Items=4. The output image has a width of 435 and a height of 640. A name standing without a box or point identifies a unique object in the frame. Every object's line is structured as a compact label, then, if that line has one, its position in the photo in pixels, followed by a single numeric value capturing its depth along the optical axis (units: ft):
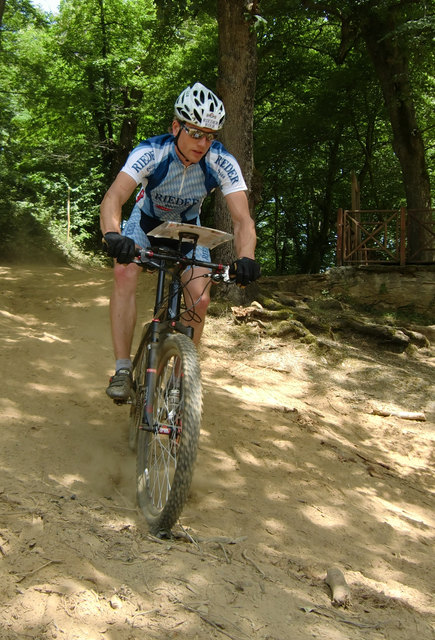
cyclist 12.09
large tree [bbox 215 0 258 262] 27.84
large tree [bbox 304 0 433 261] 39.19
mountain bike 9.47
